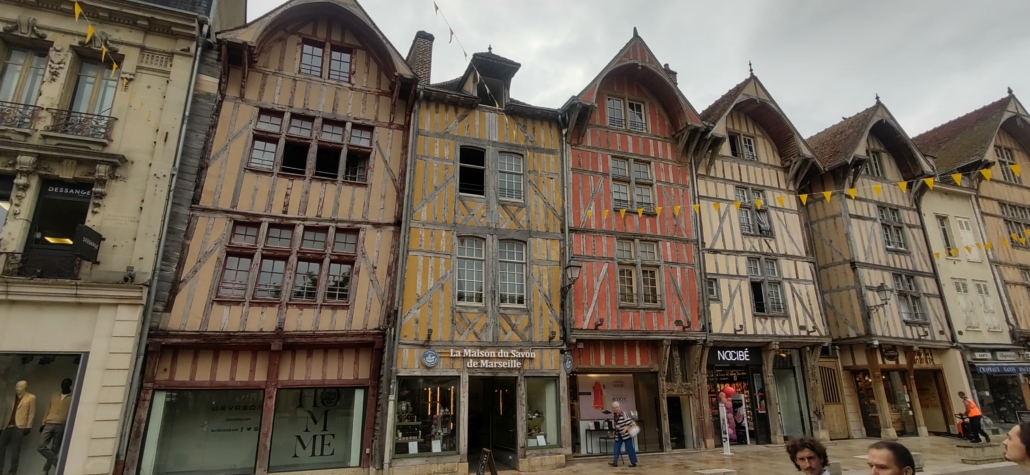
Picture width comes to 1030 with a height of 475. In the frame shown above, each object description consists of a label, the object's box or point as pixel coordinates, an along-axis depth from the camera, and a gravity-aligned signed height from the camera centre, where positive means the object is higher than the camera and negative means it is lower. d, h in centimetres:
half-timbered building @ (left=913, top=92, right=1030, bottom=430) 1684 +492
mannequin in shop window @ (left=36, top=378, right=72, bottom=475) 806 -41
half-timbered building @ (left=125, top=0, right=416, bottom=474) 937 +264
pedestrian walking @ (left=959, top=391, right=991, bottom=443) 1185 -74
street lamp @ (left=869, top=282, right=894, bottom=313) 1446 +264
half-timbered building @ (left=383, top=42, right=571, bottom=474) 1034 +233
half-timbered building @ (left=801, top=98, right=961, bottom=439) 1517 +328
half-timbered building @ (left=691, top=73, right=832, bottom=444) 1391 +334
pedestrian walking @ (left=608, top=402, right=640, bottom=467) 1069 -81
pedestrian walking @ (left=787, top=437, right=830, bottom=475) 359 -46
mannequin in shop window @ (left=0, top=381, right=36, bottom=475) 792 -38
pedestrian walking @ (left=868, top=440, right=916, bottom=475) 273 -37
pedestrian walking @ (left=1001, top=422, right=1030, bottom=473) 277 -31
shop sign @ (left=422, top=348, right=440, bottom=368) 1033 +73
